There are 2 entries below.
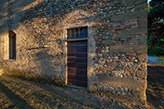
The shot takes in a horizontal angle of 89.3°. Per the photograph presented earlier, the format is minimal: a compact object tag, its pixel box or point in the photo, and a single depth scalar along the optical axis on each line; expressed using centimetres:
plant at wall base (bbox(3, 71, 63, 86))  387
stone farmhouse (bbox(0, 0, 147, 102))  262
